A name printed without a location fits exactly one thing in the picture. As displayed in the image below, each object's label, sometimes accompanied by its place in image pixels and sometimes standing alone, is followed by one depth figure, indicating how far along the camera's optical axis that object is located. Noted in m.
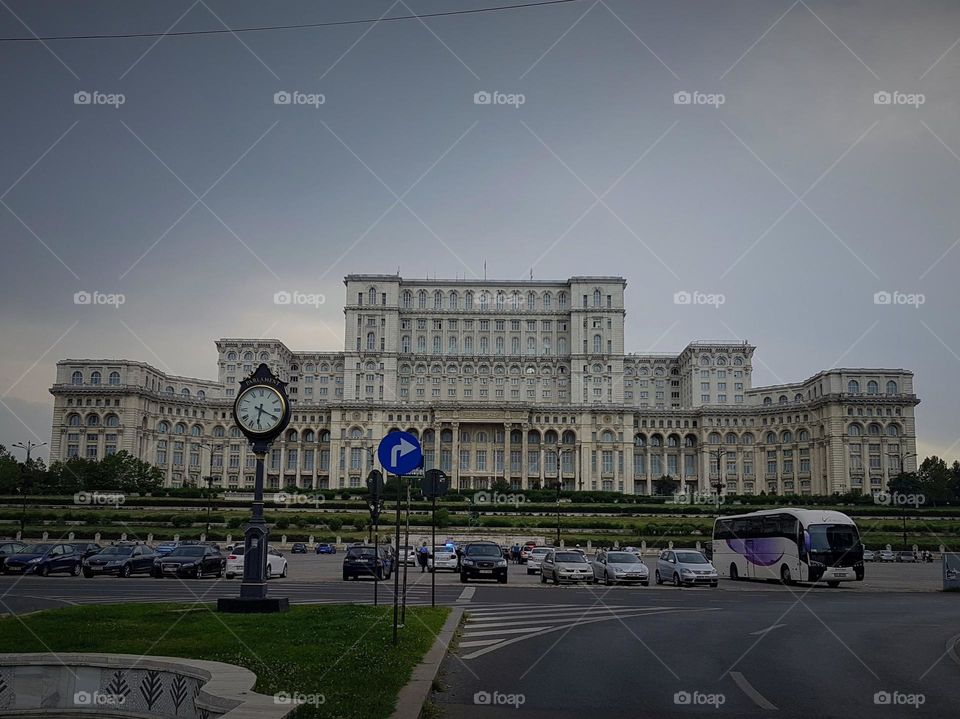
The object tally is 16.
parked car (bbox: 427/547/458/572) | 43.09
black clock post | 17.78
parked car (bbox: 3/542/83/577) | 36.00
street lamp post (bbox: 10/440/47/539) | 66.19
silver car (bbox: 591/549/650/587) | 34.97
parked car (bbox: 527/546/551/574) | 44.53
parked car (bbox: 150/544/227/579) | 34.72
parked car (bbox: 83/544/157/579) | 36.12
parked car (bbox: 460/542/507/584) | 34.94
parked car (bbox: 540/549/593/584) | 34.94
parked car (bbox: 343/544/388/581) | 34.66
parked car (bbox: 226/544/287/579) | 34.91
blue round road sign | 13.08
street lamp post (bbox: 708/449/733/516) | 134.02
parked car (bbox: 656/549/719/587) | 34.75
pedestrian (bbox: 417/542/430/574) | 43.06
